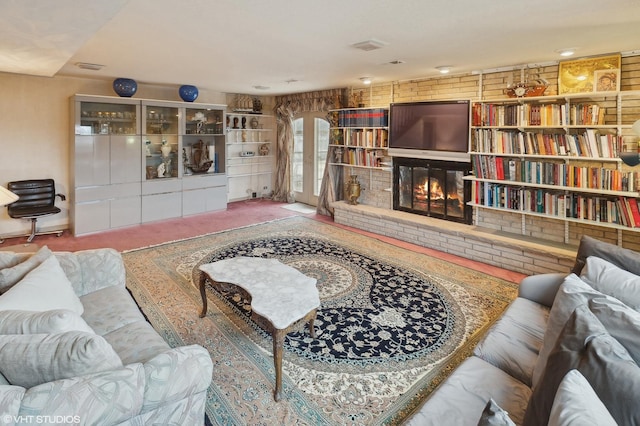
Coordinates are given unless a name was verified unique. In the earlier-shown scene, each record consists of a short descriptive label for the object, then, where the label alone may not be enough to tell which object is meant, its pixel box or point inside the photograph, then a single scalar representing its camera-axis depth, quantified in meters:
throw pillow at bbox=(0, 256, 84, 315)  1.76
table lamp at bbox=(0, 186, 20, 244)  2.81
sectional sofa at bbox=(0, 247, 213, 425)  1.18
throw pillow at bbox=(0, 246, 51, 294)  2.08
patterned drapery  7.04
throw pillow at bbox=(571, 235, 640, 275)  2.19
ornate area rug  2.14
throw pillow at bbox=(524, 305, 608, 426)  1.24
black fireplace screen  5.25
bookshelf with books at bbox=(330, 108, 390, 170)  6.01
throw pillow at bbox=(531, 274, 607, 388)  1.64
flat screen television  4.97
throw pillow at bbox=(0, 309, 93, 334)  1.48
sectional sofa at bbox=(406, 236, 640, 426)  1.10
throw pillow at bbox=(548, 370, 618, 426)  1.01
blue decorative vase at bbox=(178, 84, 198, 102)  6.55
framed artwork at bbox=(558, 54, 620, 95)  3.90
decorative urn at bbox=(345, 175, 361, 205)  6.46
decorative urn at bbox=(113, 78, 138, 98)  5.74
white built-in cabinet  5.64
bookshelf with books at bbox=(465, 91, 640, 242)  3.84
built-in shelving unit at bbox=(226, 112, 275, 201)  7.99
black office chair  5.11
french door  7.73
